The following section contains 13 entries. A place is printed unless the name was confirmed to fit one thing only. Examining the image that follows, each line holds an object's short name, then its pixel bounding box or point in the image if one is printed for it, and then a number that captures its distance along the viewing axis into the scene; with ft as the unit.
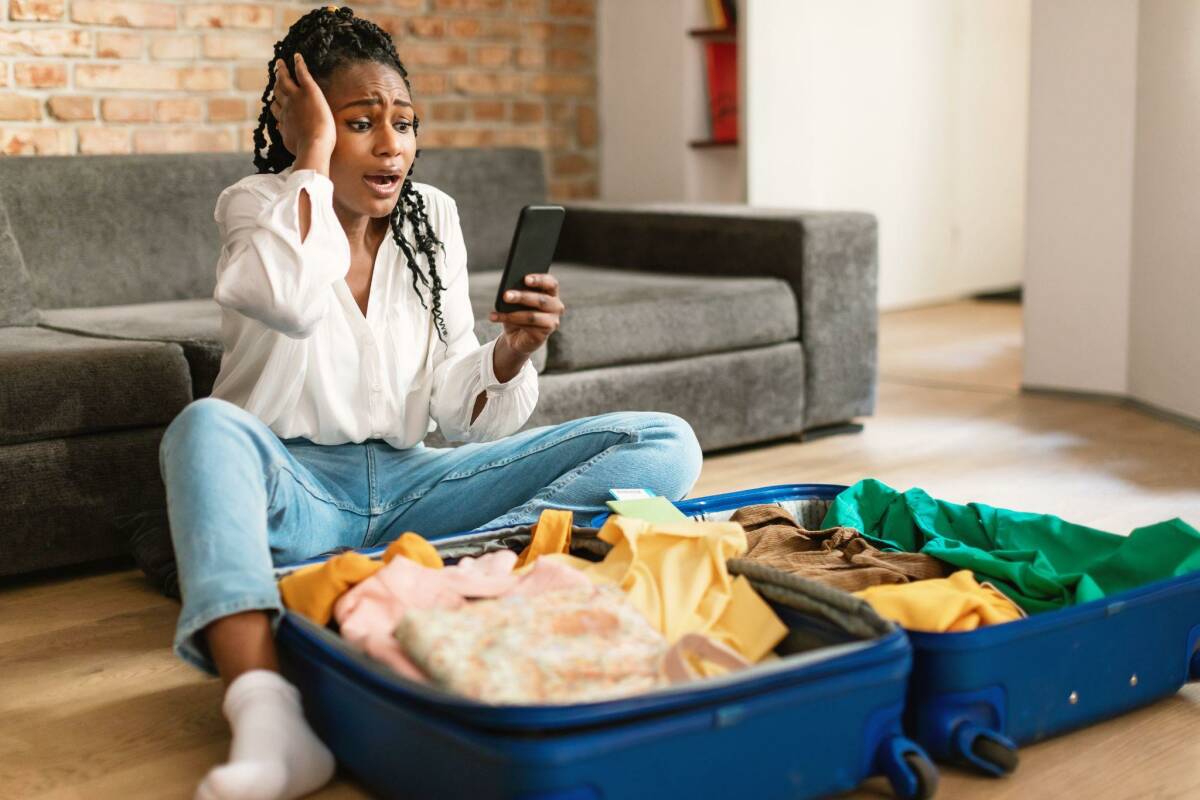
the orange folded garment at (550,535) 5.85
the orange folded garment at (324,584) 5.12
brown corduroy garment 5.68
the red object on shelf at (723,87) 15.47
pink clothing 4.90
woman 5.44
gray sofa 7.60
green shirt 5.54
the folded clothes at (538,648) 4.36
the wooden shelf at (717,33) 15.20
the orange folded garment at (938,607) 5.09
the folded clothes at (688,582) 5.04
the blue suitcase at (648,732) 4.03
